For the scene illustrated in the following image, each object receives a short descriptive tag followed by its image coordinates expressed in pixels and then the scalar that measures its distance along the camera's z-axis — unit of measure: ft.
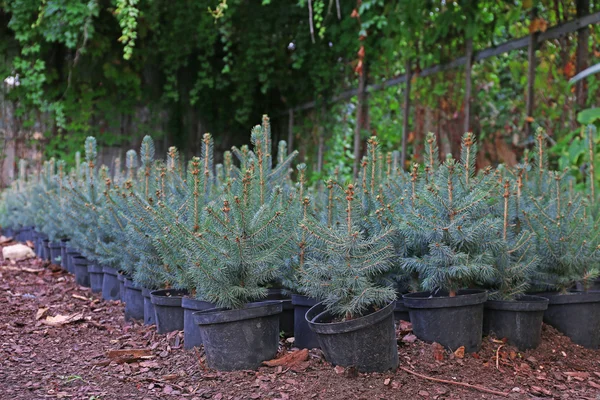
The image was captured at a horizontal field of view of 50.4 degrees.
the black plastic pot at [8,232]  25.55
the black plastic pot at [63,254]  17.57
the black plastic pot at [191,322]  8.99
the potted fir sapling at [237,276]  8.31
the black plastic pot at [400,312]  9.76
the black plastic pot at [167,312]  10.02
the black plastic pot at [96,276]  14.46
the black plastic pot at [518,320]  9.05
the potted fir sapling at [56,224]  17.72
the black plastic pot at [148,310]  11.06
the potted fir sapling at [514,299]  9.09
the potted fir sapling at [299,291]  8.96
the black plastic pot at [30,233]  22.55
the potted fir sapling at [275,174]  9.70
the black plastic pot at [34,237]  21.58
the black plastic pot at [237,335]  8.25
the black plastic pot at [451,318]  8.62
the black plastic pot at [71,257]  16.36
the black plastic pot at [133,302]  11.82
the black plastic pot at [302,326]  8.96
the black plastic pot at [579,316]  9.71
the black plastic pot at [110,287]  13.70
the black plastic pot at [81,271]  15.58
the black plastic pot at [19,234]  23.74
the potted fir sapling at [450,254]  8.53
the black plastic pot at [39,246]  20.24
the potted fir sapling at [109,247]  12.47
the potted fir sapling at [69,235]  15.97
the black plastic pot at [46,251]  19.41
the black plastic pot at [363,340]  7.75
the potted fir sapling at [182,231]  9.16
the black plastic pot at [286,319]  9.68
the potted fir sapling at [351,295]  7.83
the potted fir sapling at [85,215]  14.02
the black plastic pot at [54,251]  18.34
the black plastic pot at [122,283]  12.37
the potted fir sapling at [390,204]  9.30
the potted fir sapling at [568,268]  9.69
